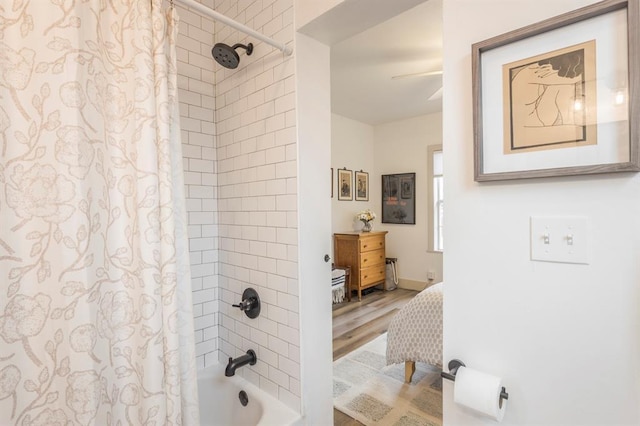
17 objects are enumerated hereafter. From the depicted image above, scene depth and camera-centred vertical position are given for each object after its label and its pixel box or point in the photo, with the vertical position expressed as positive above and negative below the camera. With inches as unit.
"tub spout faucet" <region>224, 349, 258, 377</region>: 58.7 -30.3
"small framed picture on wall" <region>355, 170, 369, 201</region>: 197.2 +13.9
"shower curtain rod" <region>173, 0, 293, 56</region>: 43.6 +28.7
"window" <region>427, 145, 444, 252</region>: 181.6 +3.1
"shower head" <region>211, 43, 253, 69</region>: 58.1 +29.4
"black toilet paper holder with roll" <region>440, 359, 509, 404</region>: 37.2 -19.5
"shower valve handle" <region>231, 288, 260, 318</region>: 64.8 -19.5
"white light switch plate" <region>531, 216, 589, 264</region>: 29.8 -3.4
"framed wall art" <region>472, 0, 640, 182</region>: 27.4 +10.5
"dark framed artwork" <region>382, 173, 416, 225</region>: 191.6 +5.3
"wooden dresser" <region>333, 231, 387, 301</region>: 172.9 -27.5
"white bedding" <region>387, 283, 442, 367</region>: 86.0 -35.8
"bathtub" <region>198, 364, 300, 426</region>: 61.2 -39.8
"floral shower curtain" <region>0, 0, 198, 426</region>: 33.3 -1.0
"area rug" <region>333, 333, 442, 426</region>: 79.3 -52.6
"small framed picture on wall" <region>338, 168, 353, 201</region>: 184.1 +13.9
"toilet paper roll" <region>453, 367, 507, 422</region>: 32.7 -20.0
